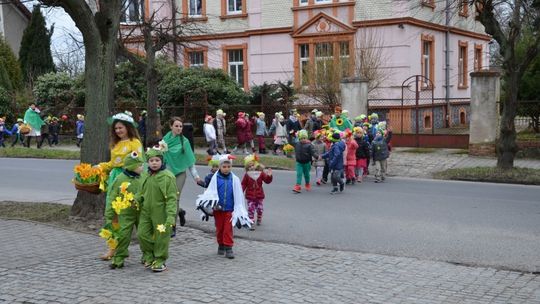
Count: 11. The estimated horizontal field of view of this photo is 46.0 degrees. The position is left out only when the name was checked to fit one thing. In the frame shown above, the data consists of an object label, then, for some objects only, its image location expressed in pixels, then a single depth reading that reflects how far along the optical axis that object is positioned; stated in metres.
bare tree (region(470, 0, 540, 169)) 16.23
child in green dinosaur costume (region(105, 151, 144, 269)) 7.15
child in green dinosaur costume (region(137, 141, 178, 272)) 6.97
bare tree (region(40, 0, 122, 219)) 9.72
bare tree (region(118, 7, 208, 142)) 21.30
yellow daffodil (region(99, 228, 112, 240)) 7.23
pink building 28.89
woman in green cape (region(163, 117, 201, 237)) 9.29
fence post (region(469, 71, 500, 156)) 20.58
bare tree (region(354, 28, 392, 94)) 27.58
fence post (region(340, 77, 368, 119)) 23.91
